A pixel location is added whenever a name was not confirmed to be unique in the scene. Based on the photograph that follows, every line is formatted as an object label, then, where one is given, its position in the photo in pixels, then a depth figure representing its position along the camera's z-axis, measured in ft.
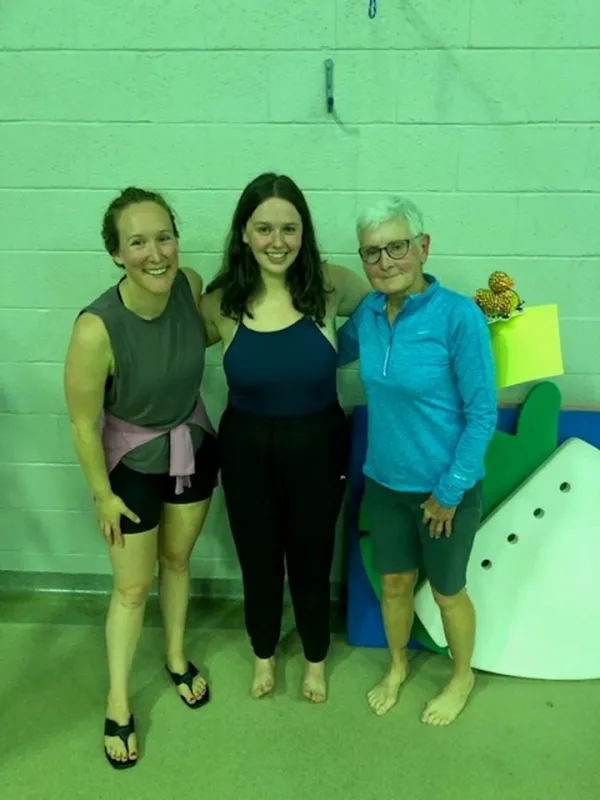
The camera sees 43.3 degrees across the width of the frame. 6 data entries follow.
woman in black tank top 5.76
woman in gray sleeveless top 5.56
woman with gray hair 5.52
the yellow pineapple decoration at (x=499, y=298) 6.14
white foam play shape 7.11
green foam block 7.01
